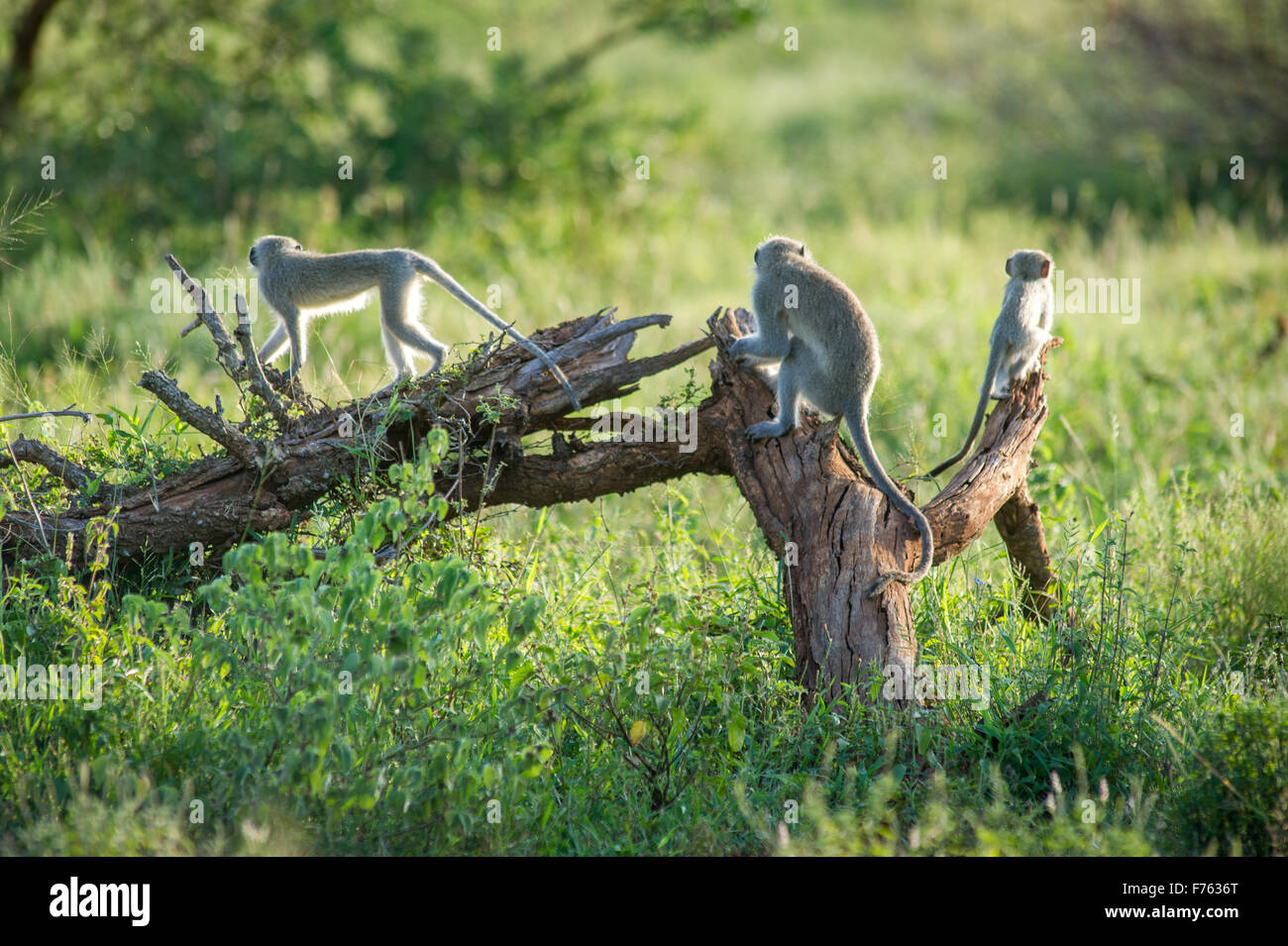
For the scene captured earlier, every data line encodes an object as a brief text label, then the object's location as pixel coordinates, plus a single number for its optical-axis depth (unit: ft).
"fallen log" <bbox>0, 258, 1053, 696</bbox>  29.14
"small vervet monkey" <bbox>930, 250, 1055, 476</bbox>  34.12
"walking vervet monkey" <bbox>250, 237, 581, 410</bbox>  34.35
